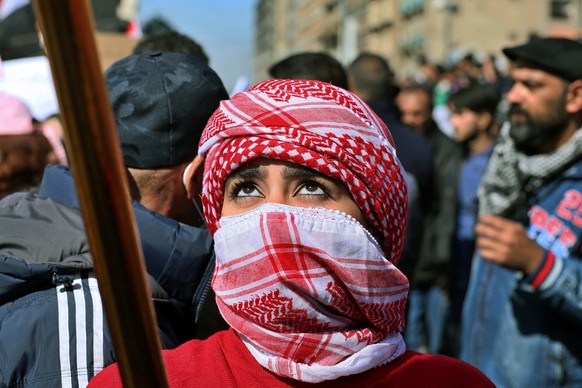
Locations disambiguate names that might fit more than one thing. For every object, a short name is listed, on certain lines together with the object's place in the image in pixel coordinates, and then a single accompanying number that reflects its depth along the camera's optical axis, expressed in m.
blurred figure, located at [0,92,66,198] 3.45
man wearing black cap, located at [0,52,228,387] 1.63
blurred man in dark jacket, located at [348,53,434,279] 5.18
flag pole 0.75
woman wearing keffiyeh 1.44
